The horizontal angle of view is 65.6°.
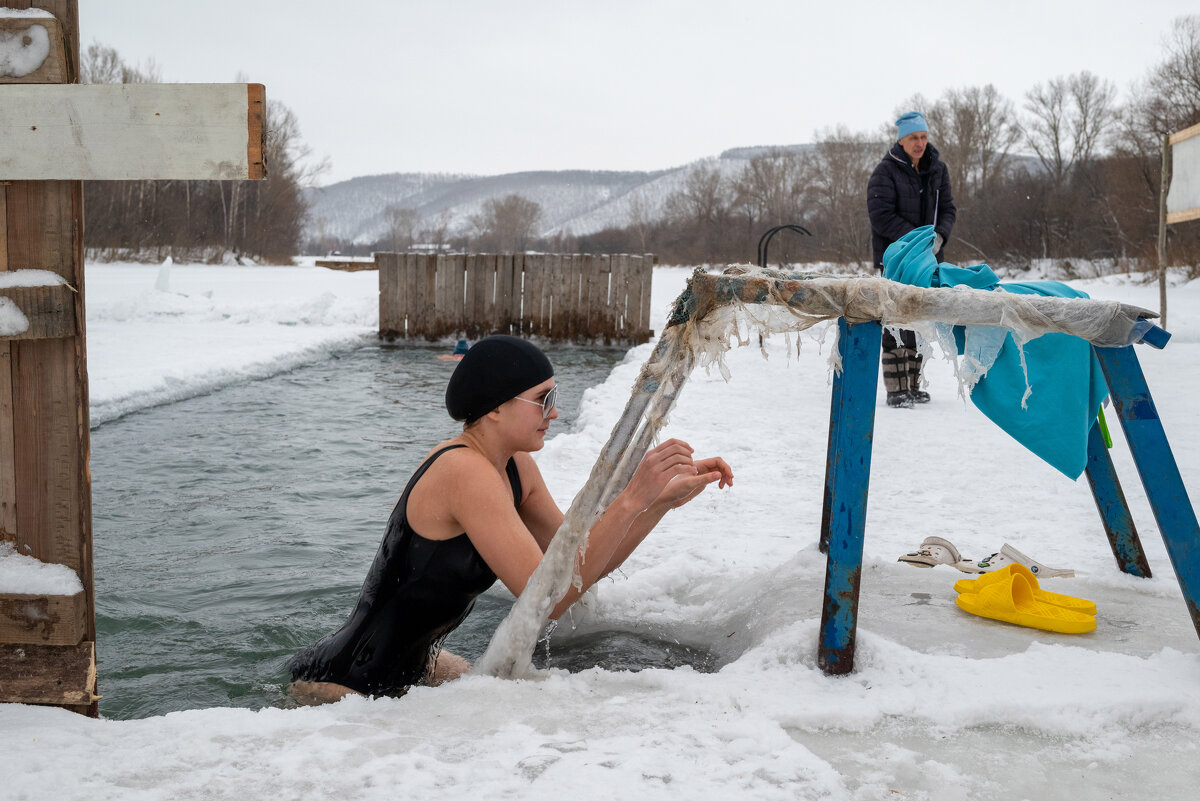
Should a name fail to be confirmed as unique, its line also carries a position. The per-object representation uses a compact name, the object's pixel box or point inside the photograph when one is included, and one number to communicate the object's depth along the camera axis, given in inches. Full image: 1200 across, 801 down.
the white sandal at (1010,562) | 131.5
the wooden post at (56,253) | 86.4
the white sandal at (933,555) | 140.2
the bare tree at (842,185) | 2014.0
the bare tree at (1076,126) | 1941.4
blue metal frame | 93.4
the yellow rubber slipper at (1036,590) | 113.9
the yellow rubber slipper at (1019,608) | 109.3
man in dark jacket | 269.1
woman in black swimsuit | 99.0
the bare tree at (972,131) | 2097.7
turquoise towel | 103.0
